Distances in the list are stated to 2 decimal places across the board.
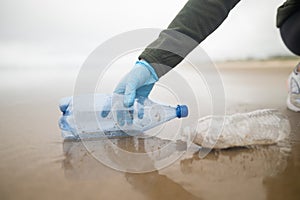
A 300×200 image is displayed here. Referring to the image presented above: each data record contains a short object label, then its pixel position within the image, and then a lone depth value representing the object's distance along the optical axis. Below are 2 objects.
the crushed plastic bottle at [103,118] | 0.93
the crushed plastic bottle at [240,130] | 0.85
